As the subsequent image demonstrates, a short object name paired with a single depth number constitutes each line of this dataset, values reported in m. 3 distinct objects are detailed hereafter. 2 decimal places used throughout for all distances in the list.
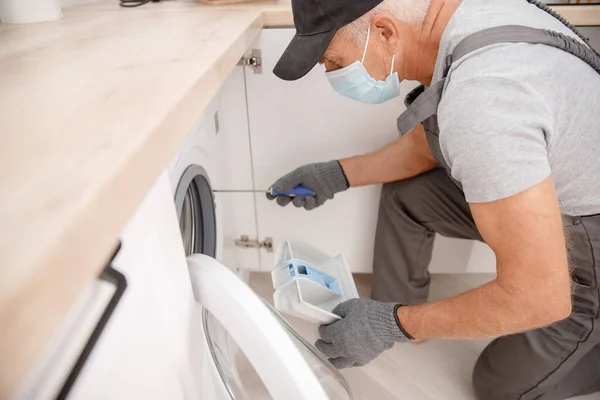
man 0.66
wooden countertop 0.26
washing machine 0.37
